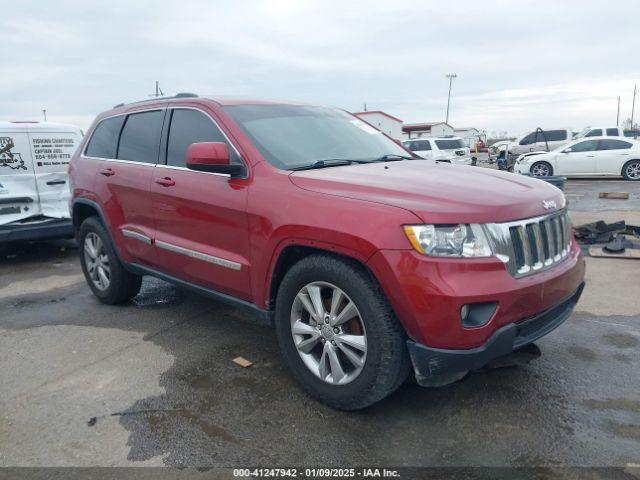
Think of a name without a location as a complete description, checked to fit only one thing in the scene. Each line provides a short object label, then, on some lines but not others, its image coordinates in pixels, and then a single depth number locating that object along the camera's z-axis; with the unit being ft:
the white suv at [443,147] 70.03
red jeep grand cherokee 8.18
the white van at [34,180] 21.77
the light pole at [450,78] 234.79
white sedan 55.21
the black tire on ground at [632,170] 54.95
